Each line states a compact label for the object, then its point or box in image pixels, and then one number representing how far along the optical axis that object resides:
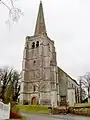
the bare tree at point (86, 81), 30.35
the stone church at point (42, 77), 25.94
